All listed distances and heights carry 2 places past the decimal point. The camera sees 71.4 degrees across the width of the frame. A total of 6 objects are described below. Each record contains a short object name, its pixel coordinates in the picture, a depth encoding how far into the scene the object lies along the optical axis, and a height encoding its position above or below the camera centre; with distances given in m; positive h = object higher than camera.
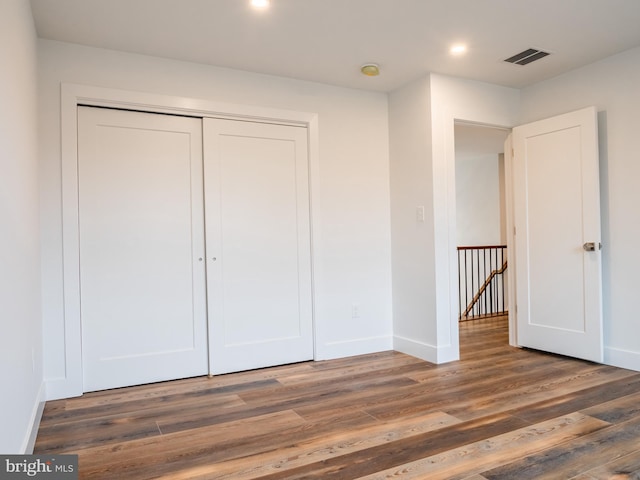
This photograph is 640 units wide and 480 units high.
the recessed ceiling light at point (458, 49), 3.23 +1.40
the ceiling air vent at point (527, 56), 3.37 +1.41
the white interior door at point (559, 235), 3.56 +0.02
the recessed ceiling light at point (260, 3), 2.58 +1.40
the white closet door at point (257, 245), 3.49 -0.01
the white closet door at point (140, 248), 3.13 -0.01
